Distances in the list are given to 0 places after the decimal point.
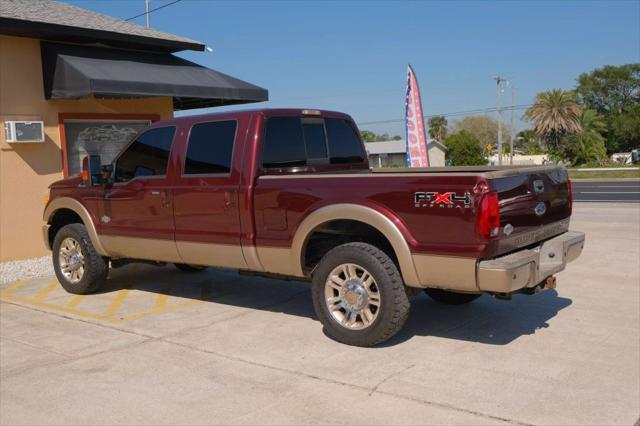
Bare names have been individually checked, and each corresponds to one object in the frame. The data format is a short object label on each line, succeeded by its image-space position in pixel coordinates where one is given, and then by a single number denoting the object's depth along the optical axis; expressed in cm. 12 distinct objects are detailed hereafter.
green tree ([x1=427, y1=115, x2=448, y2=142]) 10019
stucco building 984
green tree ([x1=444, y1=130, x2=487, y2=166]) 5291
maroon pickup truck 481
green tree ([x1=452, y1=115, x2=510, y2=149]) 10500
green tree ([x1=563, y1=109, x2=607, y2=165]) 6291
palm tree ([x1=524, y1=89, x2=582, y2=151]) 6306
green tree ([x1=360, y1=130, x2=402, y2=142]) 10084
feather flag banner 1664
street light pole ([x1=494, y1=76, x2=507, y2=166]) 5169
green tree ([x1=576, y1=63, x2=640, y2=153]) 8306
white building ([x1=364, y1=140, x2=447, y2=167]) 5903
